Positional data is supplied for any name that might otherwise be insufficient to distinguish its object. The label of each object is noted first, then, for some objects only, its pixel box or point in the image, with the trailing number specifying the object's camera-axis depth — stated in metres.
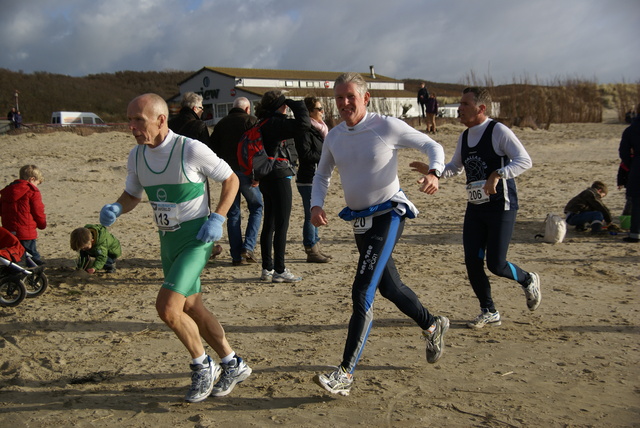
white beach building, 48.09
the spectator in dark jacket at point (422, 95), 24.98
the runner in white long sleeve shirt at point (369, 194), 4.08
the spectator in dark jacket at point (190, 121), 7.18
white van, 39.19
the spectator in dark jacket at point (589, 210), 9.52
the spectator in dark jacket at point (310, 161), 7.20
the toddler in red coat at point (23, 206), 7.23
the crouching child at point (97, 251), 7.53
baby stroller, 6.49
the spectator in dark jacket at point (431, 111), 23.22
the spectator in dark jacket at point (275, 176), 6.75
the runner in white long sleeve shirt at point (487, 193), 5.16
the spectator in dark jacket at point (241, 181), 7.54
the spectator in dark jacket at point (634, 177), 8.85
